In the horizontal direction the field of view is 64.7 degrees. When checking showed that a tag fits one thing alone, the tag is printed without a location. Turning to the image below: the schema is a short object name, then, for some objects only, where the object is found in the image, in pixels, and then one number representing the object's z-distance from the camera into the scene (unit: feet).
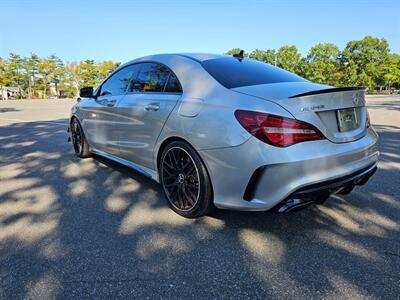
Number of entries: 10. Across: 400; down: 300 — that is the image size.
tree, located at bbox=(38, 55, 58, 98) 232.73
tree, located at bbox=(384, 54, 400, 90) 245.86
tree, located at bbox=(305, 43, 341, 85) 248.73
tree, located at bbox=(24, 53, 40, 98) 229.25
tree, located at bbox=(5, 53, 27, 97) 216.95
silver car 7.39
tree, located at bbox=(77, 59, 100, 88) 241.14
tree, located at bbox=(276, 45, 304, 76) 260.83
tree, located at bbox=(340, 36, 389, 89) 250.78
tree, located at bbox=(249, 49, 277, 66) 286.58
